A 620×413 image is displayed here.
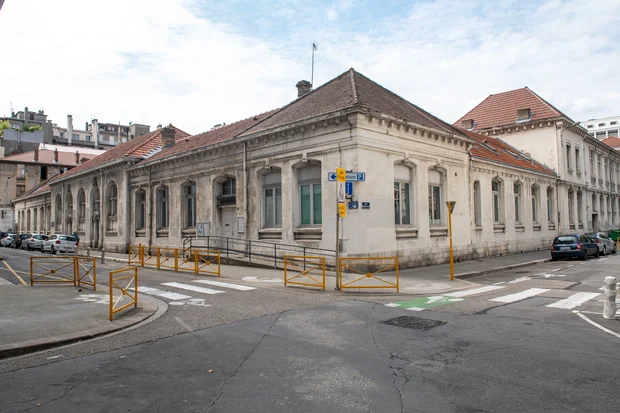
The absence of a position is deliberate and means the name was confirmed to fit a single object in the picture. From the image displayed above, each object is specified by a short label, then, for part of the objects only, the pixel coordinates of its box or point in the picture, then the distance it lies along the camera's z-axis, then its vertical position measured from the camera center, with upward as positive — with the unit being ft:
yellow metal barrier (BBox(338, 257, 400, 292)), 53.51 -5.40
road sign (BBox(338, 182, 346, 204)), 42.52 +2.81
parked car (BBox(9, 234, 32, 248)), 135.89 -3.61
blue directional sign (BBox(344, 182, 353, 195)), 43.97 +3.40
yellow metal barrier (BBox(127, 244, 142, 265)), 71.72 -5.56
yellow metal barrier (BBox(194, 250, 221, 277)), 58.44 -5.82
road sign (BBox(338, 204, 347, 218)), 42.83 +1.22
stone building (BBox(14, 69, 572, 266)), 57.93 +6.53
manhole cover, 27.14 -6.28
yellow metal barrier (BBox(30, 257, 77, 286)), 46.36 -5.02
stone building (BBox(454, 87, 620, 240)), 112.16 +19.65
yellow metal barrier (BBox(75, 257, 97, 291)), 42.47 -4.79
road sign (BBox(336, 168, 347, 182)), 42.50 +4.50
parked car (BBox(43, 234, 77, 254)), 101.60 -3.68
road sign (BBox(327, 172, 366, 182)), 44.49 +4.61
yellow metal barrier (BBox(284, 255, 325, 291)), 45.29 -5.97
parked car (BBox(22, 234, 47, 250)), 117.74 -3.61
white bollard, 29.01 -5.19
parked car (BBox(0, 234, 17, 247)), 145.28 -3.43
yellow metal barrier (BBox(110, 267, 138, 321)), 29.37 -5.55
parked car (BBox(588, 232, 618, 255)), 89.50 -5.36
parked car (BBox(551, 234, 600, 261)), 77.77 -4.92
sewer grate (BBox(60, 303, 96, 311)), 33.22 -5.90
